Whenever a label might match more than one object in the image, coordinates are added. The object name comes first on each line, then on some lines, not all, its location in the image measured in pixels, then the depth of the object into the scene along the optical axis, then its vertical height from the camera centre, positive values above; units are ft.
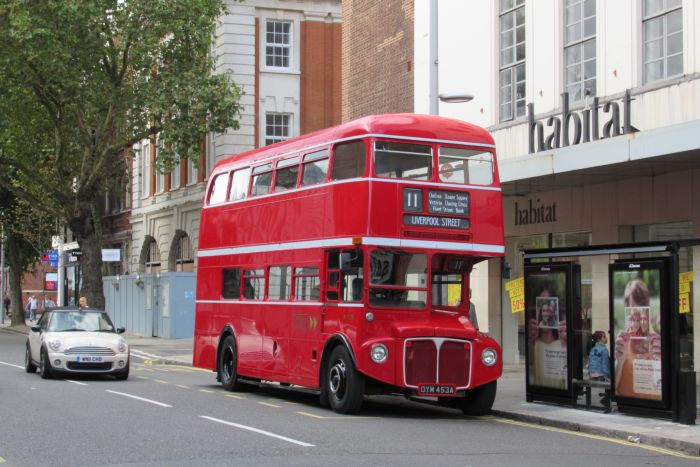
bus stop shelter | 47.78 -1.21
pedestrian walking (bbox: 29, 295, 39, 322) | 222.58 -0.60
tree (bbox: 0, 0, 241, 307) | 126.82 +26.94
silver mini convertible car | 72.38 -2.70
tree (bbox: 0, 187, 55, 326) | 186.19 +11.94
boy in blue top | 53.21 -2.44
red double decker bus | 52.16 +2.44
